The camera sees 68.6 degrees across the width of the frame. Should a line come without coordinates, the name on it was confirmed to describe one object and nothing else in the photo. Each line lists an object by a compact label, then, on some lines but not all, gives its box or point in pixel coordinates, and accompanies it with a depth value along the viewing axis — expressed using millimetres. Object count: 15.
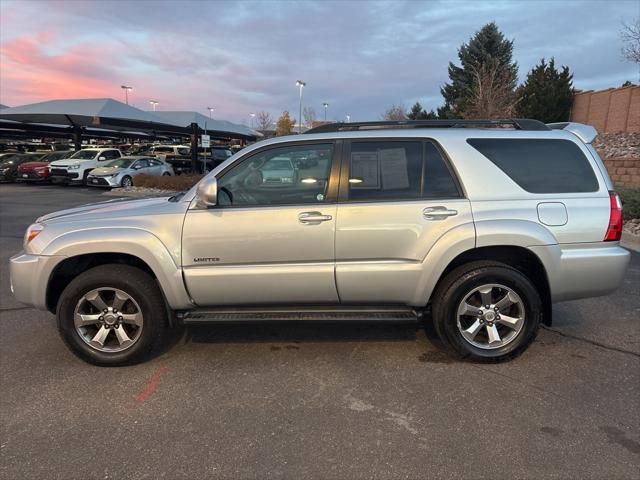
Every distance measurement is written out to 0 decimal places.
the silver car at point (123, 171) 20473
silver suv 3555
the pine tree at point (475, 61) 33219
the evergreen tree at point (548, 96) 24359
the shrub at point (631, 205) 9938
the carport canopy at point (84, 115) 25673
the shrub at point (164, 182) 19625
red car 23000
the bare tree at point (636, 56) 15335
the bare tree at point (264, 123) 76875
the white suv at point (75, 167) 21688
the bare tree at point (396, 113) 50959
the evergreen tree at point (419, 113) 42781
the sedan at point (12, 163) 24000
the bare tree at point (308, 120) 70162
